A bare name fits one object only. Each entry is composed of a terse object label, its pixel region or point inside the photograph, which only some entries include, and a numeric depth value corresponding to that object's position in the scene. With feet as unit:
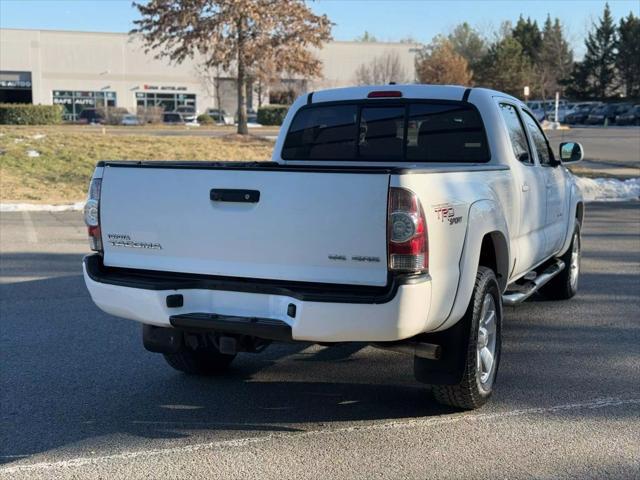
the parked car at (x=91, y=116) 188.85
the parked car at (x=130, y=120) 178.99
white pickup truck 12.71
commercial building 228.02
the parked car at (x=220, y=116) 205.57
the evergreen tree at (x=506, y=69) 246.47
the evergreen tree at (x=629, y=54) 256.11
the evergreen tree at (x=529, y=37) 288.71
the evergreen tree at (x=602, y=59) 271.49
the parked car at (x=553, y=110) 205.67
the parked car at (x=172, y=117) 195.83
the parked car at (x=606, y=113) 203.62
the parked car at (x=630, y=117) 197.77
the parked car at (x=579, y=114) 210.79
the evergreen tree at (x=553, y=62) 270.22
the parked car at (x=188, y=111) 206.16
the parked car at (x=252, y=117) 193.06
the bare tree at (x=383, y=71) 210.79
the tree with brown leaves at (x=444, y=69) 188.03
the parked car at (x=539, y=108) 203.95
